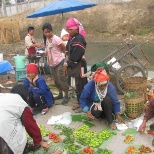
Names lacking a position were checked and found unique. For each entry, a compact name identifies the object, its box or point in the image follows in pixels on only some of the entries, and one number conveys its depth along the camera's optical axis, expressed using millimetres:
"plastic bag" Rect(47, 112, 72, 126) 5116
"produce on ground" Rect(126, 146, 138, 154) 3887
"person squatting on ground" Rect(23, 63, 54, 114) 5270
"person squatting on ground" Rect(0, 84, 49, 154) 2832
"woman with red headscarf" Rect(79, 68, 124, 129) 4605
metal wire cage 6105
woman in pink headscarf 5145
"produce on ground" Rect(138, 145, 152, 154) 3879
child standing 5986
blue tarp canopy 7223
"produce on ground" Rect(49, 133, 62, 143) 4373
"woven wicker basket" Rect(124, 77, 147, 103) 5363
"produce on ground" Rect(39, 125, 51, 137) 4634
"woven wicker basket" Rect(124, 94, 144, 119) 4906
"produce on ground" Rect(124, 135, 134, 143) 4215
